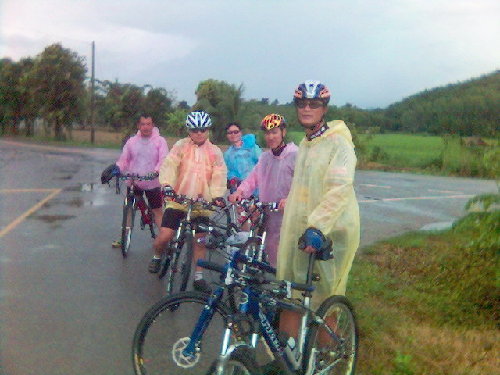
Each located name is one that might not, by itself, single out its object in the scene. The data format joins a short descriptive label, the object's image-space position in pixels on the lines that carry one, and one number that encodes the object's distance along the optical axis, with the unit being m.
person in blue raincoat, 8.90
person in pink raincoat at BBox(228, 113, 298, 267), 6.21
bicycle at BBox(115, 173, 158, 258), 9.18
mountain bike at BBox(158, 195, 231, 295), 6.68
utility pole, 52.16
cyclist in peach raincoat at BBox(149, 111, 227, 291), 7.09
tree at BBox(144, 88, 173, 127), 52.91
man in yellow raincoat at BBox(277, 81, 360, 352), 4.39
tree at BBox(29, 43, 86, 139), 57.41
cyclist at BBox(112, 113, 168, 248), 9.12
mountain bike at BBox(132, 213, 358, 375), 4.04
